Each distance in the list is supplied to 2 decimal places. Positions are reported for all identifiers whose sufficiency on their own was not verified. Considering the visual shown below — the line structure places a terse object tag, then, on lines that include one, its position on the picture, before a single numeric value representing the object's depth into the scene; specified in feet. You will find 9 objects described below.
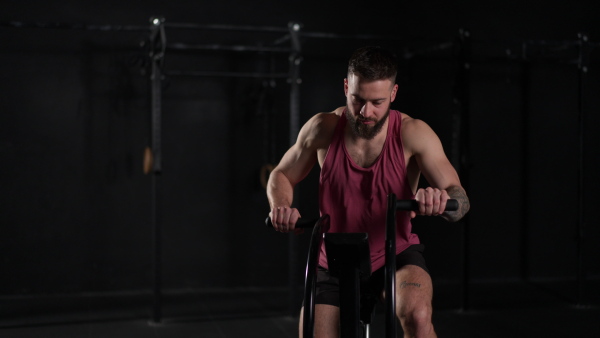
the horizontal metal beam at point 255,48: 15.72
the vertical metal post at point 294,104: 15.66
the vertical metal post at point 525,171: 20.52
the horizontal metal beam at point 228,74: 15.88
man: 8.27
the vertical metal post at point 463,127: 16.55
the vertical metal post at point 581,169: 16.97
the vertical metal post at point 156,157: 15.19
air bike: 7.07
